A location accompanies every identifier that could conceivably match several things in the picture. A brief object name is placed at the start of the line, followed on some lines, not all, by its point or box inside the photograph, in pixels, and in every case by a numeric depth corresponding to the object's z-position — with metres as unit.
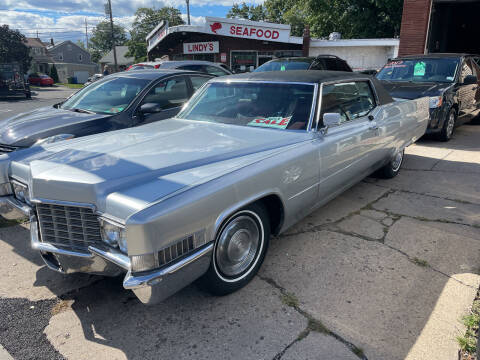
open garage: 13.19
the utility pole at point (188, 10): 35.59
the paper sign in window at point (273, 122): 3.39
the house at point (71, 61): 61.69
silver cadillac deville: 2.10
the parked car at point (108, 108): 4.32
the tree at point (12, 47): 41.59
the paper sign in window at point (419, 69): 7.73
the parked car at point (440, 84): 6.89
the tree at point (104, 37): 100.69
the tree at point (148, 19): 73.25
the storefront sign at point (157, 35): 22.53
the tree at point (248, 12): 56.28
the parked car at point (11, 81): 20.56
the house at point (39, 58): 59.72
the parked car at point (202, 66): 8.02
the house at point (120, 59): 63.96
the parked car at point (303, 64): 9.38
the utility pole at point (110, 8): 36.46
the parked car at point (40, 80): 43.38
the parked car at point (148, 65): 9.17
